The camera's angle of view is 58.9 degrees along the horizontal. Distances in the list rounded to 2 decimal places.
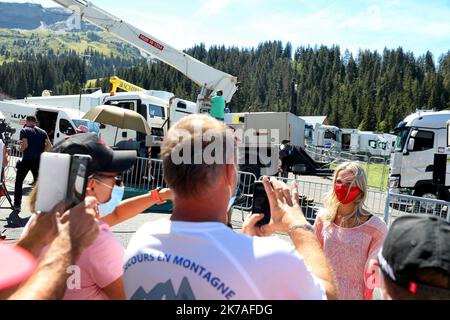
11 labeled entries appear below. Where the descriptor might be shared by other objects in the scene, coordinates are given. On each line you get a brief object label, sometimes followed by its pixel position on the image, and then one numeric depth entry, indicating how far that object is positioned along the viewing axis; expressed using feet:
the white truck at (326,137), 145.07
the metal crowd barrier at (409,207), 23.00
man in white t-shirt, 4.04
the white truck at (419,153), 41.24
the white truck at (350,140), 159.84
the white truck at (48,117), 57.76
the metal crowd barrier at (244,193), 30.19
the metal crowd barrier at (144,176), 33.19
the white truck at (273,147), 37.60
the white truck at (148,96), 45.24
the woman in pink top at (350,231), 9.37
